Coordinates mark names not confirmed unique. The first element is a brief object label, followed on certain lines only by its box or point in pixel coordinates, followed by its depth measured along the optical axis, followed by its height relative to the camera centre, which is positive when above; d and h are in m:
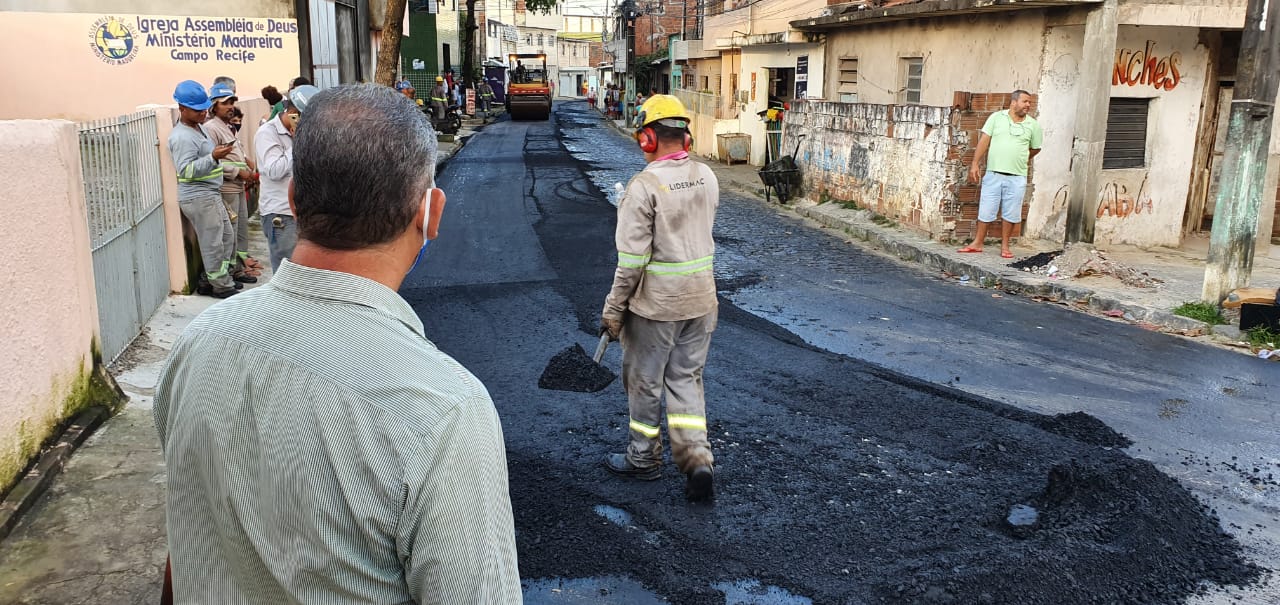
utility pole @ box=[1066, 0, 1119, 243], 10.11 -0.12
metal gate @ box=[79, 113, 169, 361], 5.84 -0.87
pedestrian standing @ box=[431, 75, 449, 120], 29.48 -0.10
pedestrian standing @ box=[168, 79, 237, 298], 7.34 -0.72
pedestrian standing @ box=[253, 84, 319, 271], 6.68 -0.56
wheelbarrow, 15.82 -1.19
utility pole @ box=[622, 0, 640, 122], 44.12 +2.15
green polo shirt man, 10.23 -0.58
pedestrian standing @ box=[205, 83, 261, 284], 8.11 -0.68
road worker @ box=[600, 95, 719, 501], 4.49 -0.90
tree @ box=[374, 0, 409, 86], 16.84 +0.86
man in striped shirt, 1.38 -0.47
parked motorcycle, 29.08 -0.77
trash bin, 22.95 -1.05
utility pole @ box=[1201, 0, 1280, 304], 7.89 -0.40
